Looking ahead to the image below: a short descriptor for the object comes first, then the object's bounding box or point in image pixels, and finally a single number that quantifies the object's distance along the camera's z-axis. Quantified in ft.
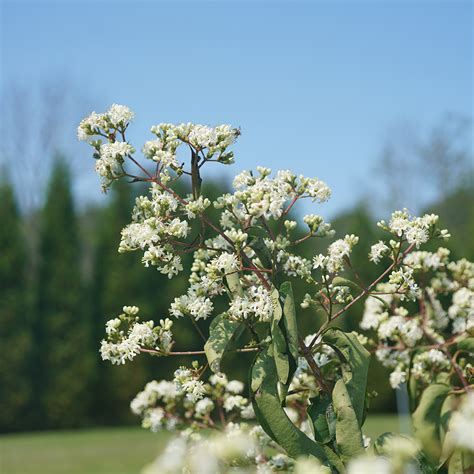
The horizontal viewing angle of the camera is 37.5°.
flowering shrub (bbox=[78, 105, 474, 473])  4.83
